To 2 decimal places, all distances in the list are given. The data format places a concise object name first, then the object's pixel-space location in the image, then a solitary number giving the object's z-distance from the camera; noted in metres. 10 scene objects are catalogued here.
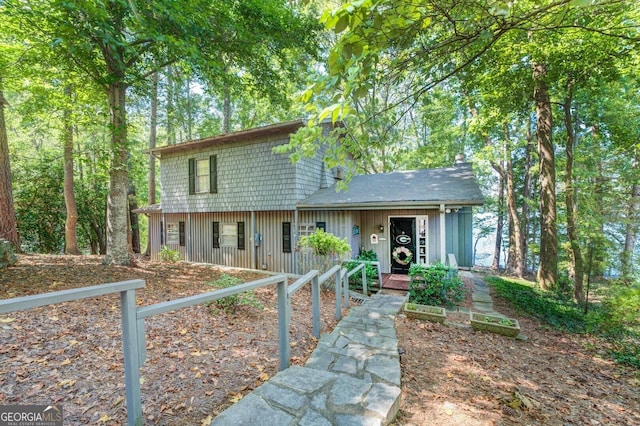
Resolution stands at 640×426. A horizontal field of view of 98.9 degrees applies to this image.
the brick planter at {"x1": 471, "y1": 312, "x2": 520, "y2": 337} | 4.45
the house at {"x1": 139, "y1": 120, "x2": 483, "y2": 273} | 8.86
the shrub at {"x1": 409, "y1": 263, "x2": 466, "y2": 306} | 6.05
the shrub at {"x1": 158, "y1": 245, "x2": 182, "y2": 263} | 10.40
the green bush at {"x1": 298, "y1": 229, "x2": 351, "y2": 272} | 6.72
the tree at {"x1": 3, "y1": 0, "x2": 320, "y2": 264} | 5.18
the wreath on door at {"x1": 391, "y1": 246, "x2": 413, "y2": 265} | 9.09
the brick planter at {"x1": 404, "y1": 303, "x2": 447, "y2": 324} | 4.79
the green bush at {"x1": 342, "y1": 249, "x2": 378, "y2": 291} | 7.30
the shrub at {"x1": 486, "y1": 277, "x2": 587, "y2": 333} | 5.64
